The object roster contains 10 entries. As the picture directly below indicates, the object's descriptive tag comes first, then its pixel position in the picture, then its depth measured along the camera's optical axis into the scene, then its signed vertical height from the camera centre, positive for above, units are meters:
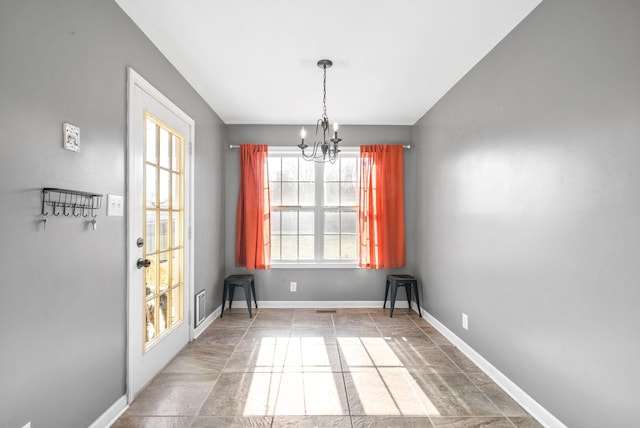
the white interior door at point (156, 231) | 2.29 -0.09
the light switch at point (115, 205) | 2.03 +0.09
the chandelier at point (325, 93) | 2.88 +1.32
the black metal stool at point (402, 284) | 4.31 -0.84
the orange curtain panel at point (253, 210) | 4.58 +0.13
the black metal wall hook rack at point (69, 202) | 1.55 +0.09
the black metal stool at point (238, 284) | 4.25 -0.82
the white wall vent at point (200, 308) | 3.55 -0.95
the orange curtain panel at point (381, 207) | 4.62 +0.16
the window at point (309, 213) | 4.79 +0.09
